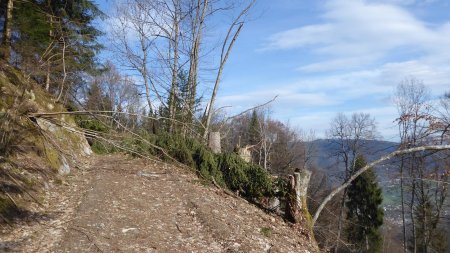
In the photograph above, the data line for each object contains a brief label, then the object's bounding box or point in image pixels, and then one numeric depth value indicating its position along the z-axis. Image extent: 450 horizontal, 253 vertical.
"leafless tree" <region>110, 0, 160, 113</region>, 17.51
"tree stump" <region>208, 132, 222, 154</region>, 12.20
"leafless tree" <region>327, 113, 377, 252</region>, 30.00
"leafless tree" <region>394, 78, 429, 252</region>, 7.43
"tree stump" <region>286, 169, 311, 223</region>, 8.19
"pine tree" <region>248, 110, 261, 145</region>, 31.08
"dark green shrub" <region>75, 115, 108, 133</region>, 14.41
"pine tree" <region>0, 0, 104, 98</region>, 10.51
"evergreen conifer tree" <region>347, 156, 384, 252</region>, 29.59
